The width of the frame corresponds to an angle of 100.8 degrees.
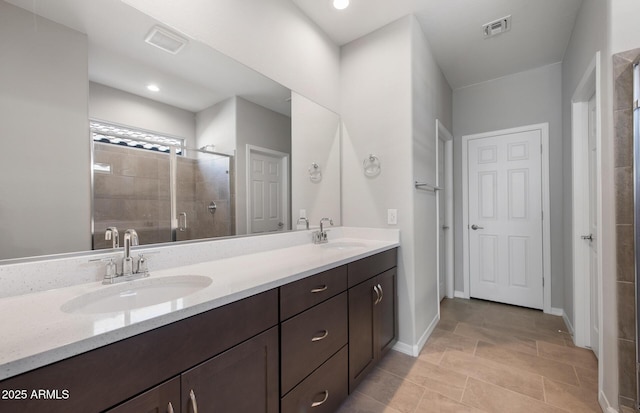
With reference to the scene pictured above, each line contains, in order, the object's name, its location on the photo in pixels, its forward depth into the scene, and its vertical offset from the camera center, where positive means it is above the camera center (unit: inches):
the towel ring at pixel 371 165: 91.3 +14.3
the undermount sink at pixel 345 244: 85.0 -12.2
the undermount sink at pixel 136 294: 35.8 -12.9
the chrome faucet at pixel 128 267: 40.8 -9.3
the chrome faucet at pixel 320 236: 84.8 -9.5
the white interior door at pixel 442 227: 129.3 -10.9
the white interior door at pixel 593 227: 80.7 -7.1
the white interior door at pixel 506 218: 118.1 -6.2
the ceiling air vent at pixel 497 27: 88.9 +61.7
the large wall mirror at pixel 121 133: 37.1 +13.8
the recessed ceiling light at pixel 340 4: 79.2 +61.5
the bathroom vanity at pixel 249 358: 24.2 -18.9
